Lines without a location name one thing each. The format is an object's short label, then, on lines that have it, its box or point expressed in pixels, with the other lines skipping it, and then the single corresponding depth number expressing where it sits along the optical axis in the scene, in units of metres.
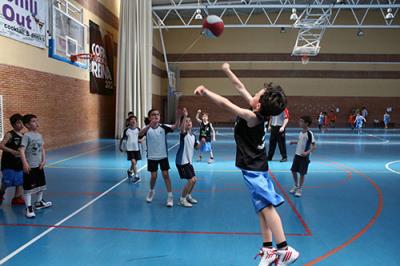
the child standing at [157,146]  5.80
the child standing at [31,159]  5.17
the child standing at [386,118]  27.31
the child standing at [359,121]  23.06
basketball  4.70
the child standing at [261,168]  3.16
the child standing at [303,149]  6.45
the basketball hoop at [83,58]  14.57
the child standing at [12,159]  5.39
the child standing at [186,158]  5.75
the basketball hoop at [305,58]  21.94
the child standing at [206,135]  10.63
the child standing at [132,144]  7.85
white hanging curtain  18.05
